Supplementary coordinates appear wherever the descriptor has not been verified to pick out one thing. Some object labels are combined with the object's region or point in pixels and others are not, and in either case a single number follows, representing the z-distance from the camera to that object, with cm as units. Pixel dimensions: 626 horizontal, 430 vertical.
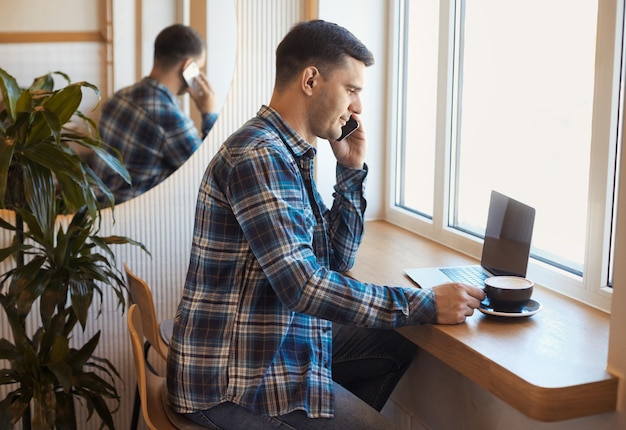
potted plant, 212
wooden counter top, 142
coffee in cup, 173
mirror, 257
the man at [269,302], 163
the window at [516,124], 186
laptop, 191
